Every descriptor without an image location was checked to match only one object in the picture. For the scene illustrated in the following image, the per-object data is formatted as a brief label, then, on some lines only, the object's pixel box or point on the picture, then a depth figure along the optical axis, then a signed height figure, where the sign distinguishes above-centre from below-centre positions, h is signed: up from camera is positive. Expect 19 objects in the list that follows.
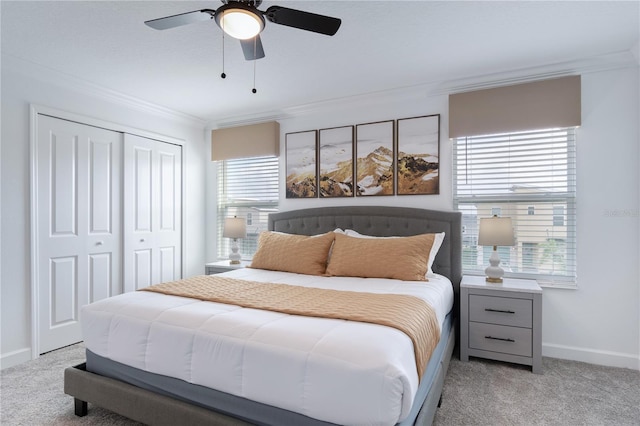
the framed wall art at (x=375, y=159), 3.56 +0.55
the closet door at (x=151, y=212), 3.74 -0.02
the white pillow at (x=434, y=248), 2.89 -0.33
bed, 1.27 -0.70
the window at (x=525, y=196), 2.93 +0.13
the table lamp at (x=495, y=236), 2.79 -0.22
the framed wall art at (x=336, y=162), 3.76 +0.54
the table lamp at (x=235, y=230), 3.93 -0.23
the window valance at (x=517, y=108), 2.84 +0.91
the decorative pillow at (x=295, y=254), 3.06 -0.41
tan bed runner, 1.62 -0.53
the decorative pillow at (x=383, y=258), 2.72 -0.40
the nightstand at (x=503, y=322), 2.58 -0.88
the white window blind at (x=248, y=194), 4.32 +0.21
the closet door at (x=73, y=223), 3.00 -0.12
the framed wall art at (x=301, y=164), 3.96 +0.55
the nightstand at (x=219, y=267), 3.79 -0.65
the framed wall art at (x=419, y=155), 3.37 +0.56
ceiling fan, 1.67 +0.98
